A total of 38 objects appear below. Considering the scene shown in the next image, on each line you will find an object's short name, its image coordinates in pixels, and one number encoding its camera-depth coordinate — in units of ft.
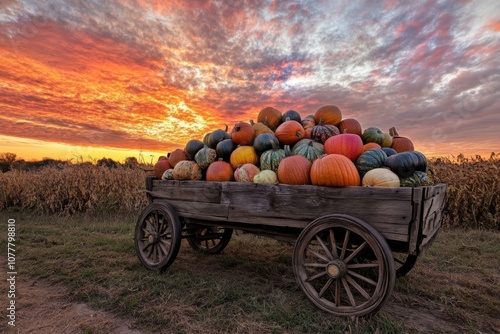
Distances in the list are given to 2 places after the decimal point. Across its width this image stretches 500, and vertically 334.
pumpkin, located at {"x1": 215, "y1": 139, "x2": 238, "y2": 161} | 12.16
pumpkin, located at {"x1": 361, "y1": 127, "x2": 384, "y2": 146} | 11.25
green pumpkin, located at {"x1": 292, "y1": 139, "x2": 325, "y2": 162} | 10.17
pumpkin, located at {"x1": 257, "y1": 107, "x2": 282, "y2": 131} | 13.23
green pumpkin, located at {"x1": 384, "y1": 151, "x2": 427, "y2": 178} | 8.88
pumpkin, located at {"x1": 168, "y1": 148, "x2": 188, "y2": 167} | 13.74
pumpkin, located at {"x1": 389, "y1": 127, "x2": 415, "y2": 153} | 11.74
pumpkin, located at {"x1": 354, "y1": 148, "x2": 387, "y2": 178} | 9.17
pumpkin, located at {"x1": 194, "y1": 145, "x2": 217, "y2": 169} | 12.43
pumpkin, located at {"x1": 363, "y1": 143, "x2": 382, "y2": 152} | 10.11
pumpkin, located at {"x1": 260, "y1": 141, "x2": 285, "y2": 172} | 10.52
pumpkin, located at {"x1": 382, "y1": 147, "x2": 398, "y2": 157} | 10.16
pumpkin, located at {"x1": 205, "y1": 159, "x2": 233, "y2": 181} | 11.57
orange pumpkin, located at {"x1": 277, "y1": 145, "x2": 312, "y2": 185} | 9.52
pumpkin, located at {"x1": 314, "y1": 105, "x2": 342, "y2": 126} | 12.02
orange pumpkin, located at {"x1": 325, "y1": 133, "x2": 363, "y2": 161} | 9.48
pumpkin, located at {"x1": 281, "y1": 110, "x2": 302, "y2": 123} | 12.67
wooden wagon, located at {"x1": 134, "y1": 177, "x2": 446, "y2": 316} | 7.71
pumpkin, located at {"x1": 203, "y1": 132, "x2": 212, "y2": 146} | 13.58
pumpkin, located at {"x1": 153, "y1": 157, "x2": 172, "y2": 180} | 14.10
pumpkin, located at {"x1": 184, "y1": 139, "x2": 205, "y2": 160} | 13.43
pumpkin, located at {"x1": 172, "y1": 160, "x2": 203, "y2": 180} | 12.41
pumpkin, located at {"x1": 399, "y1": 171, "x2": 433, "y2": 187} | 8.95
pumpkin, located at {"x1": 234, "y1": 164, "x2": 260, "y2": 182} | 10.78
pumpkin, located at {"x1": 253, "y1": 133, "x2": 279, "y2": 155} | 11.08
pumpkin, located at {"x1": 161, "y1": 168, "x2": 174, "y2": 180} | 13.16
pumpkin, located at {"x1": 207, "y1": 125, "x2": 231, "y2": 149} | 12.87
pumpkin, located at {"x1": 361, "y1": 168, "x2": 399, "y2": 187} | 8.40
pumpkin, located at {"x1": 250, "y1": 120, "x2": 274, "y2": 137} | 12.23
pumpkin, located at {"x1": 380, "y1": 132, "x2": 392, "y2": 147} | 11.47
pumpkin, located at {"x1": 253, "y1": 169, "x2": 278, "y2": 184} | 10.16
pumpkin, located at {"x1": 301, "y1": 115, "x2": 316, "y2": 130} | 12.52
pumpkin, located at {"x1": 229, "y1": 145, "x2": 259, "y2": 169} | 11.52
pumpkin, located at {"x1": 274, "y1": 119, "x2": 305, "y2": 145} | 11.41
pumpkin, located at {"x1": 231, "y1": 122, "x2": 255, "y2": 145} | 12.10
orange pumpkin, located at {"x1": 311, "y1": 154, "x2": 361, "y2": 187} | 8.53
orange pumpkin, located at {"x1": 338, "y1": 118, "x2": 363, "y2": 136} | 11.55
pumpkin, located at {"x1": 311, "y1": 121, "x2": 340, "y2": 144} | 10.71
